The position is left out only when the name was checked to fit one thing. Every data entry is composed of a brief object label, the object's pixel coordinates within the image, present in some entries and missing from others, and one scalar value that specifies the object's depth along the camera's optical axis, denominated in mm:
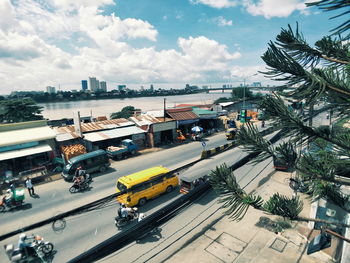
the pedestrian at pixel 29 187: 16609
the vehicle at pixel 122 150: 25016
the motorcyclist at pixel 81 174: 17656
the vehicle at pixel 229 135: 31964
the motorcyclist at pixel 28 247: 8391
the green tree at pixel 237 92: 104312
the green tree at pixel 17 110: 40547
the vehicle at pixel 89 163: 19219
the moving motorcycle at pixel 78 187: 17062
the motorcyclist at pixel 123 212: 12203
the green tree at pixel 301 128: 2479
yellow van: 14023
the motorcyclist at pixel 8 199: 14866
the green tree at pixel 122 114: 55750
